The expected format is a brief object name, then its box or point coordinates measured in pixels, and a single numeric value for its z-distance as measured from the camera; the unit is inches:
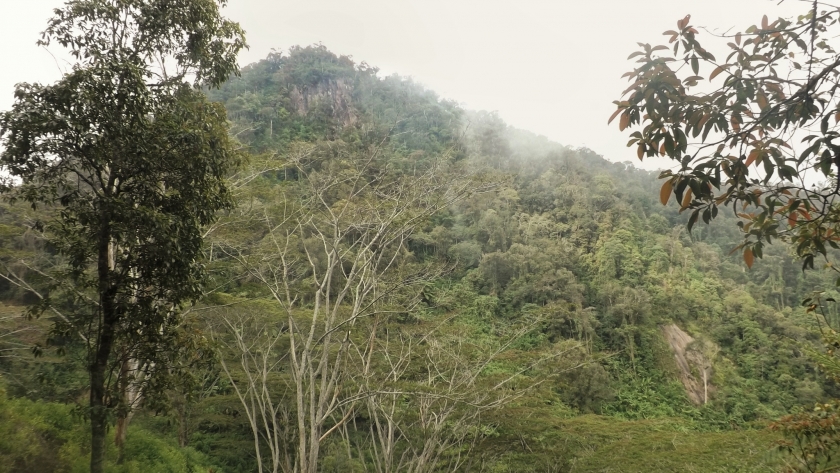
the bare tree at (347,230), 265.0
